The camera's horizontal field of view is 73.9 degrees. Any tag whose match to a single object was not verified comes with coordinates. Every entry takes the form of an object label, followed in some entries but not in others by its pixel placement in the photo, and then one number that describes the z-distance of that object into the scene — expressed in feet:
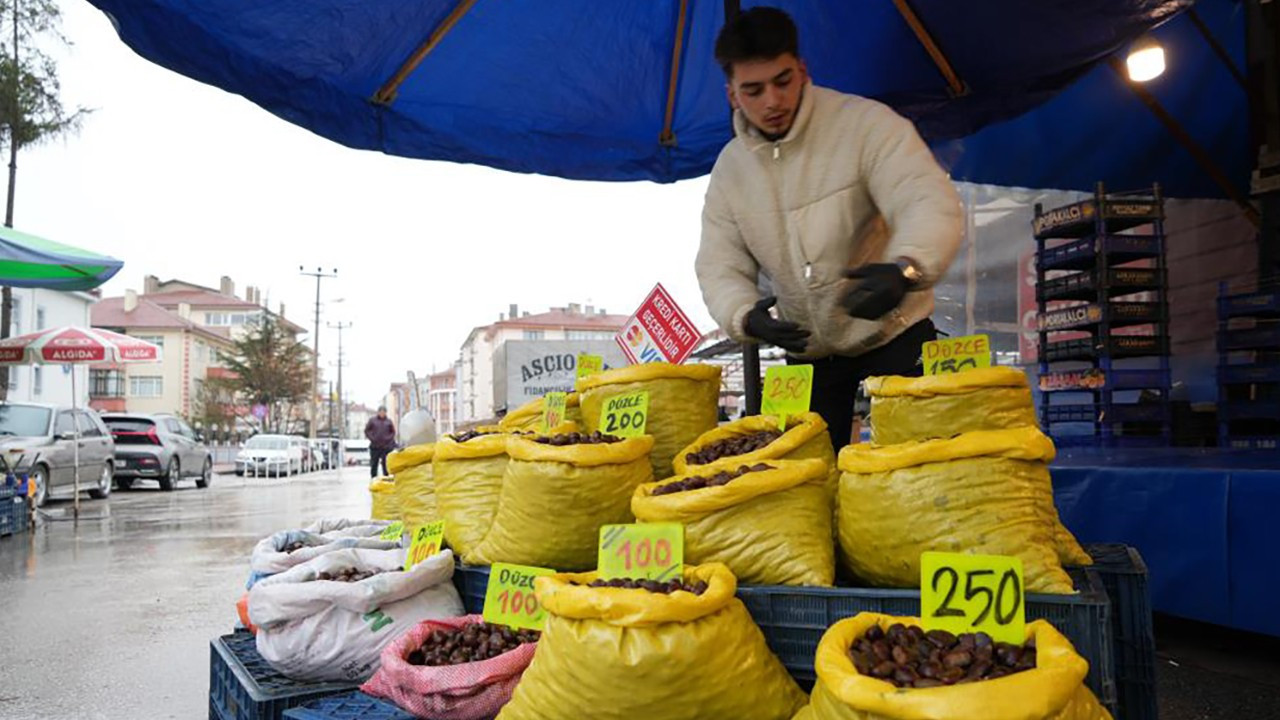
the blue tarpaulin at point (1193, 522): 11.09
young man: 8.61
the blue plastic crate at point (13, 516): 33.36
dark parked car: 60.54
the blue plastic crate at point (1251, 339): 15.92
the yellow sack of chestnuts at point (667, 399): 9.44
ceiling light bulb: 19.12
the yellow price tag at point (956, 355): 7.57
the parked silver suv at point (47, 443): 40.32
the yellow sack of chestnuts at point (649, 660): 5.51
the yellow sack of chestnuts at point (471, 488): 9.28
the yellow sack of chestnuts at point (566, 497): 7.89
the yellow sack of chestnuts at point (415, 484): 10.88
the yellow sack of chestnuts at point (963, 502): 6.21
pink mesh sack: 7.03
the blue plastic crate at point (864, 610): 5.47
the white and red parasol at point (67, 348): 39.96
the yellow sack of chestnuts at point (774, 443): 7.72
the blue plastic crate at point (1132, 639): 6.86
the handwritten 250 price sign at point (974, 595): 5.10
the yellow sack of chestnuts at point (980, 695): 4.09
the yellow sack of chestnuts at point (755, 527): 6.84
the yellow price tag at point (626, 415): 8.80
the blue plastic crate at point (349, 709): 7.04
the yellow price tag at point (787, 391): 8.56
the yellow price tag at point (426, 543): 9.09
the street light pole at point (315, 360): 157.58
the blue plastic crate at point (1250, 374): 15.47
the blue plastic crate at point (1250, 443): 15.55
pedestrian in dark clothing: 68.54
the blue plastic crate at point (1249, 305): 16.10
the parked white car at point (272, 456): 98.78
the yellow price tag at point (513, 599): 7.52
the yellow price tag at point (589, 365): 11.22
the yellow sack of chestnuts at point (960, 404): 7.17
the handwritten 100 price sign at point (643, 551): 6.45
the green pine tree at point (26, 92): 62.54
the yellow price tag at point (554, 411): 9.75
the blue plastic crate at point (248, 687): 7.71
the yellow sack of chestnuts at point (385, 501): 13.80
